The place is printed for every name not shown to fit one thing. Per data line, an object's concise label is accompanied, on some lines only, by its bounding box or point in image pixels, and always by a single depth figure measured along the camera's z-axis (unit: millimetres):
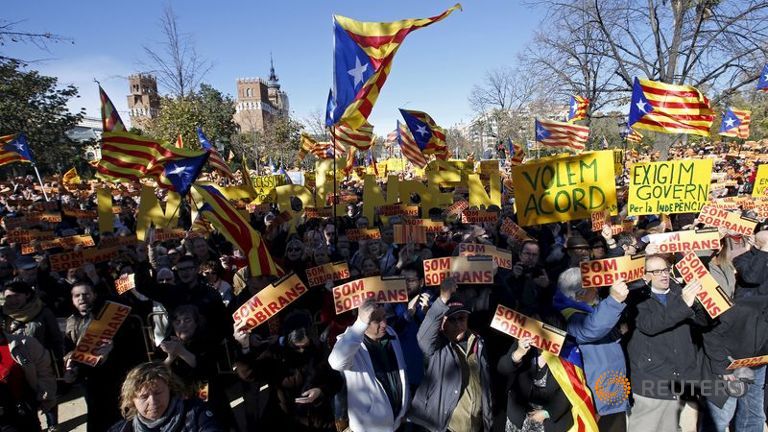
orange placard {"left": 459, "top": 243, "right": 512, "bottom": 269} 4969
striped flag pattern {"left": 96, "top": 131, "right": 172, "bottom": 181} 8766
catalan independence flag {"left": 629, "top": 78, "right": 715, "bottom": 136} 9008
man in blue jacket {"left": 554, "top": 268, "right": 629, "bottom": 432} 3584
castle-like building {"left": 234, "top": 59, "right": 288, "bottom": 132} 111500
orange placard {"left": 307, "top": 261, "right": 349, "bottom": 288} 4797
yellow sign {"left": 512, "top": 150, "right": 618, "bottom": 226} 5305
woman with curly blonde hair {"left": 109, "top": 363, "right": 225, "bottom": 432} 2609
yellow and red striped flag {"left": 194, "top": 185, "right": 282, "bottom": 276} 5086
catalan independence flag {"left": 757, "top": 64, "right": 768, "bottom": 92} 17250
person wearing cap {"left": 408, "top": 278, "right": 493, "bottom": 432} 3375
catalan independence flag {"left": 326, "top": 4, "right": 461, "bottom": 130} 5562
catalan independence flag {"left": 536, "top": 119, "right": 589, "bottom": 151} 14555
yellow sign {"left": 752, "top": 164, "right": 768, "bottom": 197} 7664
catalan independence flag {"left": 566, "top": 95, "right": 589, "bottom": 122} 19266
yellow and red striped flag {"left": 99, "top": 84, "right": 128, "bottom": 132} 9359
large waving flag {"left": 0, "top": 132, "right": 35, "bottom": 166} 12323
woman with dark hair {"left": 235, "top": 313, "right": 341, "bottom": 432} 3455
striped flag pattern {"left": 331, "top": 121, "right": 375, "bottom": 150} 13836
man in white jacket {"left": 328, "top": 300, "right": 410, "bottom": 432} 3303
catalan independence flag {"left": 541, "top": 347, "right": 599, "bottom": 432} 3508
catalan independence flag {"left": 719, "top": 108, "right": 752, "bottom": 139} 21125
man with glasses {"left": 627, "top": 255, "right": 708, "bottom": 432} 3473
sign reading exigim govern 6070
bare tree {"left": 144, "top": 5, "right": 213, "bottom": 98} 19078
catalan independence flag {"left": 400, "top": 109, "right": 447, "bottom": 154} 12547
